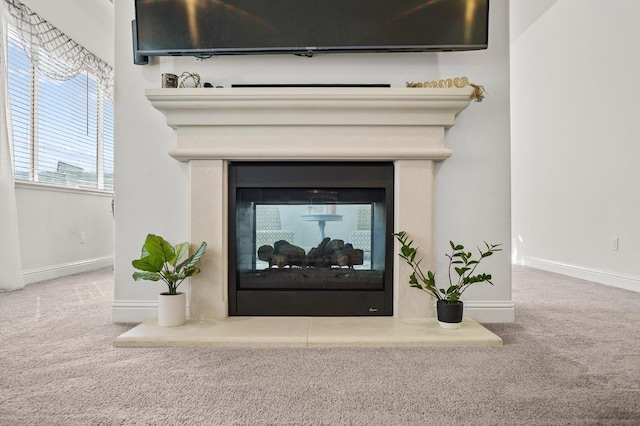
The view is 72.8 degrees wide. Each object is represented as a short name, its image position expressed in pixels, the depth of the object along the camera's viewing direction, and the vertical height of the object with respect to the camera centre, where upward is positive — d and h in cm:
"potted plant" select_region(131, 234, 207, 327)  195 -26
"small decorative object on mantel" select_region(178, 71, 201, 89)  222 +69
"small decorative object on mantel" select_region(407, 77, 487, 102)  211 +63
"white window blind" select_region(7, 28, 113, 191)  353 +84
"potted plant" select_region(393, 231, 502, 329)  198 -33
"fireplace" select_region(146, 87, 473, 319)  207 +33
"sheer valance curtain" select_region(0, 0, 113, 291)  307 +122
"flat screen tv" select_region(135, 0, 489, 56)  213 +92
